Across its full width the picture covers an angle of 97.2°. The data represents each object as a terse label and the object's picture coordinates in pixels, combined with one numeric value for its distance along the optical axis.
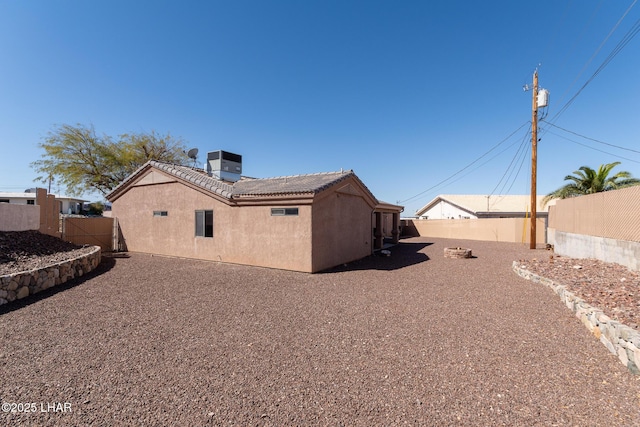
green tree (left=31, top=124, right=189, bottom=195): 26.42
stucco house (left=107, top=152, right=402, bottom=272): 10.40
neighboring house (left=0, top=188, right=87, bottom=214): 31.53
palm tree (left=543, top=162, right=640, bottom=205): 19.70
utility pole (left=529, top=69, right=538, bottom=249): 16.64
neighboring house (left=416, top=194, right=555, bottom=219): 31.64
